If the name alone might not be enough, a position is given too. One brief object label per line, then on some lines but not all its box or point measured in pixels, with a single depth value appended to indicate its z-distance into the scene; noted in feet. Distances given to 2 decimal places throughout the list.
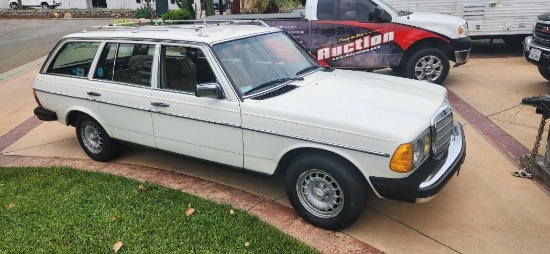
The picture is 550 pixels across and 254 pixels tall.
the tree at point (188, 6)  65.98
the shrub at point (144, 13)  84.88
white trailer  36.06
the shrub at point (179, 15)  61.52
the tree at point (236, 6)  63.05
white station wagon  11.27
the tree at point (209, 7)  61.65
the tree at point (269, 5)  57.88
